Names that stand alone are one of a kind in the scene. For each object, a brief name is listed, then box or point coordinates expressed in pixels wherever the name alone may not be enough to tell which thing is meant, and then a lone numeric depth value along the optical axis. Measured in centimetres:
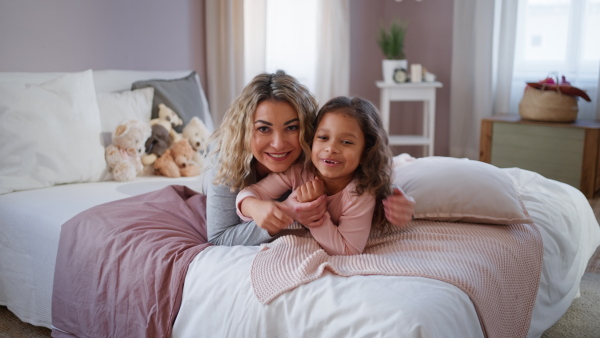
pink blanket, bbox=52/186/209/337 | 148
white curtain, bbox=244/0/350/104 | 394
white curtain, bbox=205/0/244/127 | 380
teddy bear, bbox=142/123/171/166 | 255
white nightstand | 421
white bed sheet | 187
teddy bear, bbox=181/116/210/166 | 269
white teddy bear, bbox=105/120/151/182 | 240
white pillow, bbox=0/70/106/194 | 216
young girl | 146
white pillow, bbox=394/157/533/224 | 169
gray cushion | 276
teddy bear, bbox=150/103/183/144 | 264
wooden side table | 359
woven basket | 368
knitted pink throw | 131
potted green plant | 427
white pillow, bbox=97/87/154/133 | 253
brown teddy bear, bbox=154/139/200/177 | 254
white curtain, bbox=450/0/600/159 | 430
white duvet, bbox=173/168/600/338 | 116
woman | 154
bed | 124
